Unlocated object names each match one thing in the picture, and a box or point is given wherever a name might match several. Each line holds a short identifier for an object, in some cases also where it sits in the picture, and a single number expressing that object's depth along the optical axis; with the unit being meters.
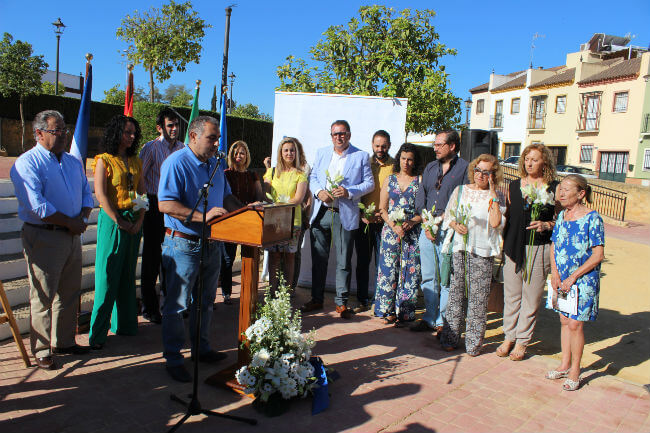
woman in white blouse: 4.65
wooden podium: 3.34
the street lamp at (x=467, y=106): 25.91
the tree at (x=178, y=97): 42.25
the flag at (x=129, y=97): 6.13
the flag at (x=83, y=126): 5.14
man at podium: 3.68
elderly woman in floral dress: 4.04
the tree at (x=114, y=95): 36.20
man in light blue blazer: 5.82
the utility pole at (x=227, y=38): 14.90
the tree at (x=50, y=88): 32.71
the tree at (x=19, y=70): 19.11
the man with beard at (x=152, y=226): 5.20
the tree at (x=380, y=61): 12.83
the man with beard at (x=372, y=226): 6.05
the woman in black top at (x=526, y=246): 4.58
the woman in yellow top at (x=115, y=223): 4.41
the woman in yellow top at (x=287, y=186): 5.75
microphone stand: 3.18
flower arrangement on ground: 3.42
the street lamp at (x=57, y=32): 27.19
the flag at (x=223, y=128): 7.39
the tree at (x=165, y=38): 19.39
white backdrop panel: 6.70
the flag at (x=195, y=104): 6.73
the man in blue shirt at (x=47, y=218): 3.80
